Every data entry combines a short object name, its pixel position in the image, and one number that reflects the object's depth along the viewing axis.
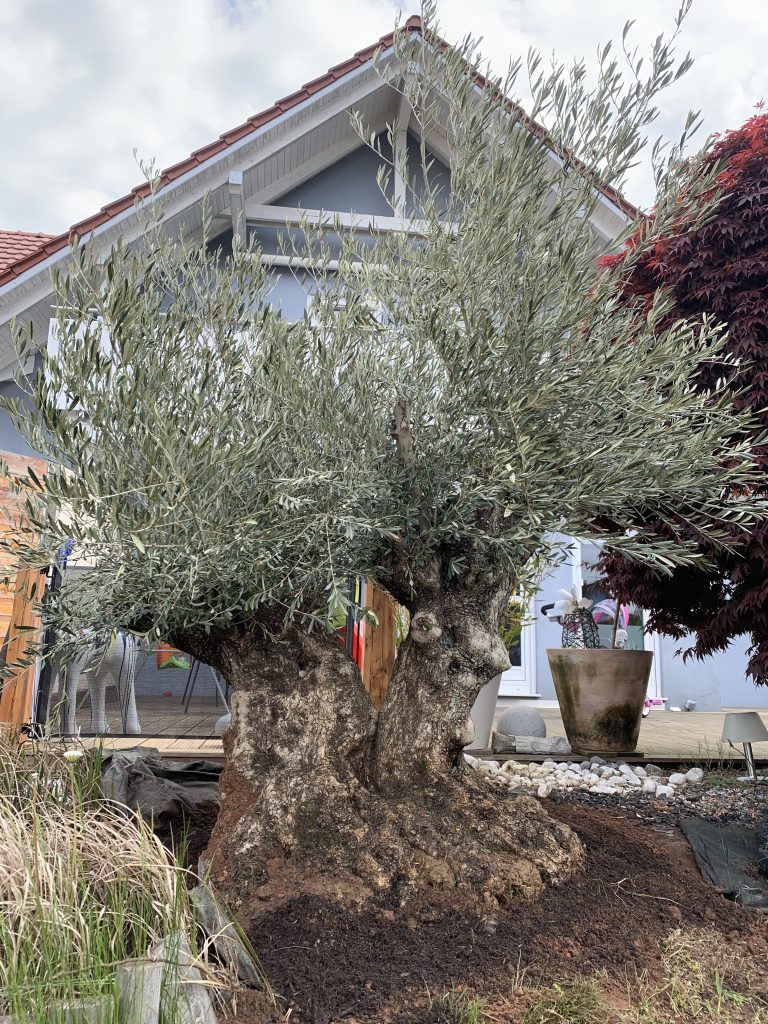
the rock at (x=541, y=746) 6.39
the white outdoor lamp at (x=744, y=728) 5.18
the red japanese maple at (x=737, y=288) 4.48
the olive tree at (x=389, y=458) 2.64
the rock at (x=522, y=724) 7.19
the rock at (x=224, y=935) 2.24
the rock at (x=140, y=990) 1.76
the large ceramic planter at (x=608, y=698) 6.46
